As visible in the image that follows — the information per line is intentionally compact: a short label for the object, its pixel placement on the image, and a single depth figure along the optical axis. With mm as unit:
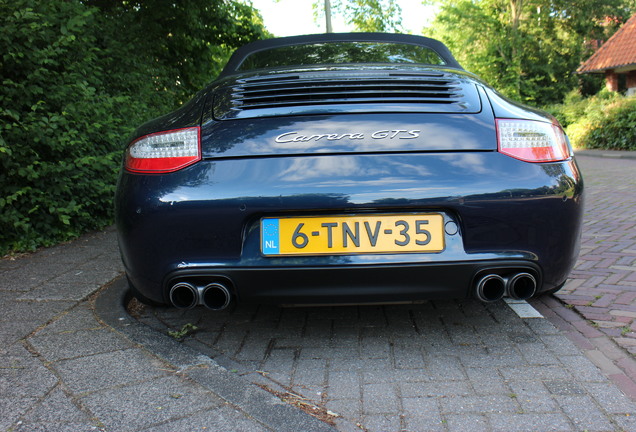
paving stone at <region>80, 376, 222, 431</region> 1941
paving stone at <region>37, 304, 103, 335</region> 2755
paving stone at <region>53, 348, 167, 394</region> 2193
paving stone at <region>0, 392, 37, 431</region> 1916
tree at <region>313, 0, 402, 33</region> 22312
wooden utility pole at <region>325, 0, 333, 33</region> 18436
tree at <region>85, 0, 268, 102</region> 8875
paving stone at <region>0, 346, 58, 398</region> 2118
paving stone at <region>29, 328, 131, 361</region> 2471
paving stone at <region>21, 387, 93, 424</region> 1915
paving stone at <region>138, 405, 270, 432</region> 1879
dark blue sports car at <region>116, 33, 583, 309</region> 2219
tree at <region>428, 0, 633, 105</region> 32594
